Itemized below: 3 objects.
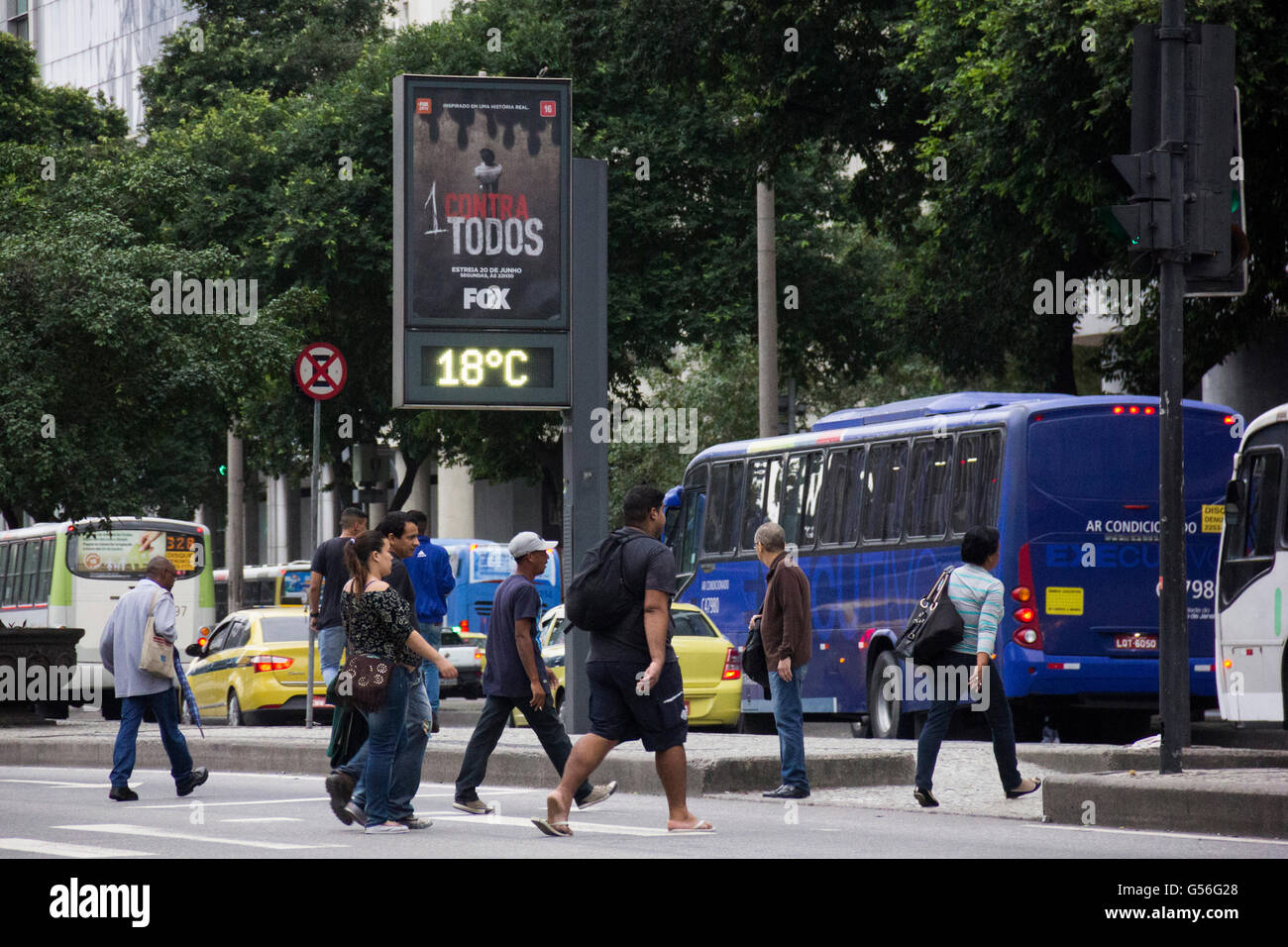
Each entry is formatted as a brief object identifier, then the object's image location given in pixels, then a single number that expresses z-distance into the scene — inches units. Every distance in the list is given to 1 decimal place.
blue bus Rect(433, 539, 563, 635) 1811.0
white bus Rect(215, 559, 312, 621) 2018.9
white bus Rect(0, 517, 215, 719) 1493.6
